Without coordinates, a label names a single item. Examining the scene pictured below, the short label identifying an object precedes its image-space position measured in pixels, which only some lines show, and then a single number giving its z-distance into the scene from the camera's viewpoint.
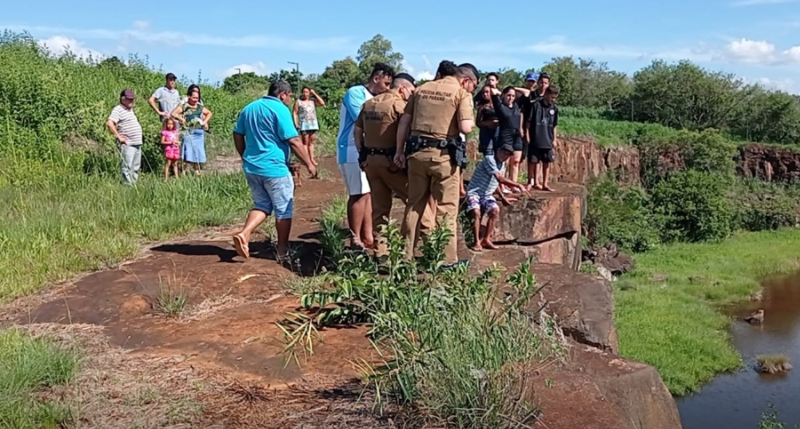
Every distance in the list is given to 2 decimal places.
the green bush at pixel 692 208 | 27.25
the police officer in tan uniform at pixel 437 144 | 5.65
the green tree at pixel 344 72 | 37.44
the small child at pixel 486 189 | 7.55
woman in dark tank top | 7.93
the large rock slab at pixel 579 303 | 5.82
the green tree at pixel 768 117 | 37.81
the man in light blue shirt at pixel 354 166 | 6.41
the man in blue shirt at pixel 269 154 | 6.24
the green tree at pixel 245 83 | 25.61
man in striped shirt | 9.58
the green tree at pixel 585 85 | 48.41
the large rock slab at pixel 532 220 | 8.73
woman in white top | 11.66
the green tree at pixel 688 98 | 40.47
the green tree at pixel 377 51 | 52.25
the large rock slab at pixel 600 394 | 3.51
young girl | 10.48
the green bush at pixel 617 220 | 24.20
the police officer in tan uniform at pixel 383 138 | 5.97
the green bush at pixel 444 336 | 3.34
